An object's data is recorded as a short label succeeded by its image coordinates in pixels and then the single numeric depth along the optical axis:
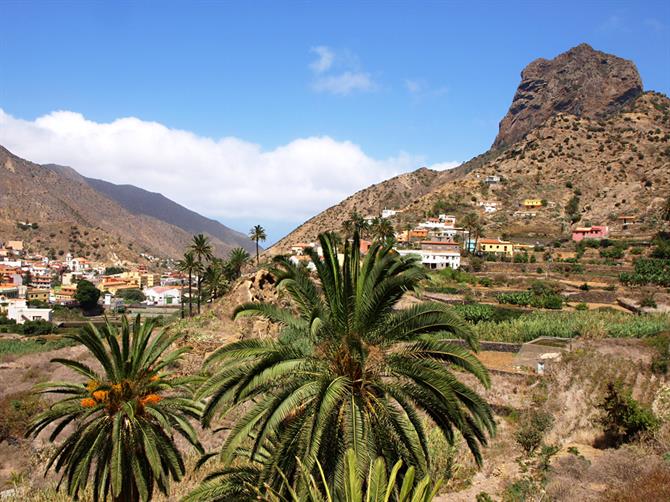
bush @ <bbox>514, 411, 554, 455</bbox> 17.59
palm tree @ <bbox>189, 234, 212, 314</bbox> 59.53
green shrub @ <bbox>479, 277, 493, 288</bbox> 64.06
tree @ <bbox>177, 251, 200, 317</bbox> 59.25
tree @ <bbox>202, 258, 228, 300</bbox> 61.44
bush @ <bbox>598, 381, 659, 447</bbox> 16.38
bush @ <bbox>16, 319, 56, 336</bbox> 68.81
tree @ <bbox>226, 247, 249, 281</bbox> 66.39
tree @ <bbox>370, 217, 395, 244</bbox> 72.38
